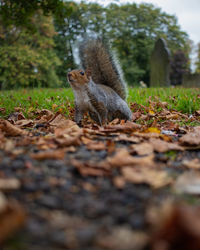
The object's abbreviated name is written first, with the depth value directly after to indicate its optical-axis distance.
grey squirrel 0.88
